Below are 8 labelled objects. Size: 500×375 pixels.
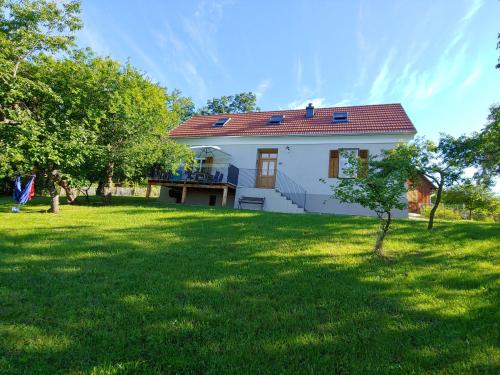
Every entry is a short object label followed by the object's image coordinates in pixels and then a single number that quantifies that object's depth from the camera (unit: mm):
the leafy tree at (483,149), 7875
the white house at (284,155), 14430
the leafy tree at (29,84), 8609
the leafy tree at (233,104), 34375
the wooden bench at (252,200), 14537
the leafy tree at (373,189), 5098
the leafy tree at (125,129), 11766
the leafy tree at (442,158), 8133
